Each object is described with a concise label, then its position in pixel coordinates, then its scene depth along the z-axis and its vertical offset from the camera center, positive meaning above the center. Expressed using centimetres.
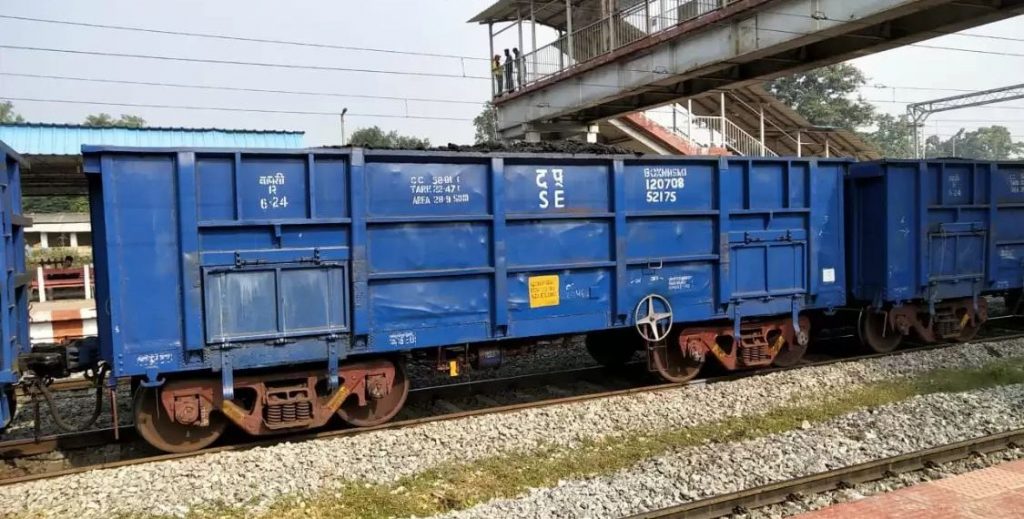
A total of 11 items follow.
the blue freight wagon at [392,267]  666 -34
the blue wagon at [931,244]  1051 -32
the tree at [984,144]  10166 +1191
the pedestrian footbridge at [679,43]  1366 +434
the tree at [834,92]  5562 +1094
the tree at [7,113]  7585 +1532
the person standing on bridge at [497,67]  2583 +627
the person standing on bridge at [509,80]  2536 +572
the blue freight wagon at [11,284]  624 -33
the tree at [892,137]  7644 +1013
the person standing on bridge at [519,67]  2460 +600
